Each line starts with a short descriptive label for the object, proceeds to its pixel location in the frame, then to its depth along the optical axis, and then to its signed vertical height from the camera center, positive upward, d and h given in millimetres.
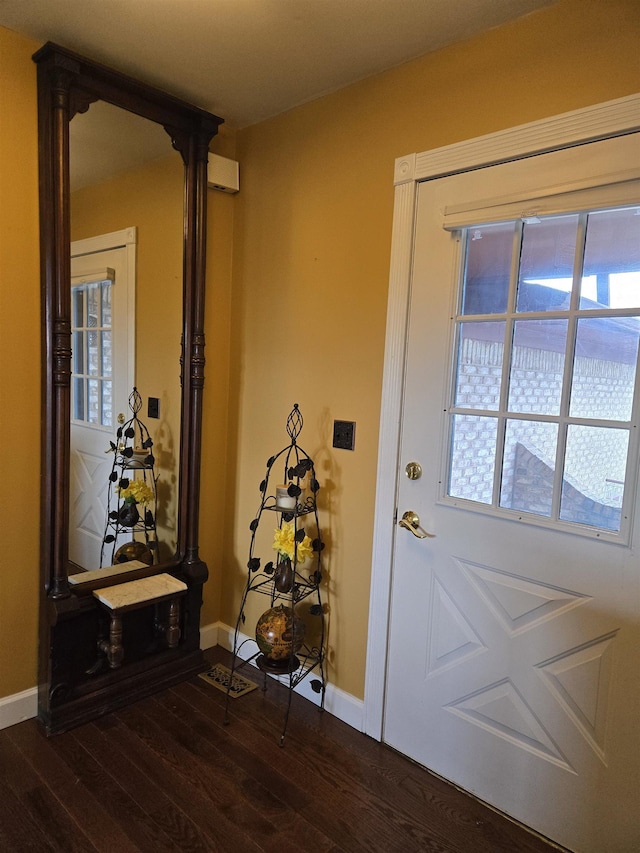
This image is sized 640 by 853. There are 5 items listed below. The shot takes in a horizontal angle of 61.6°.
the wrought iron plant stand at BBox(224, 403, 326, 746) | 2090 -856
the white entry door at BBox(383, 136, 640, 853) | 1465 -391
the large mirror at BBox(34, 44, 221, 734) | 1931 -4
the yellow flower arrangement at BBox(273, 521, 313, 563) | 2074 -681
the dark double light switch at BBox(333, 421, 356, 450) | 2082 -244
